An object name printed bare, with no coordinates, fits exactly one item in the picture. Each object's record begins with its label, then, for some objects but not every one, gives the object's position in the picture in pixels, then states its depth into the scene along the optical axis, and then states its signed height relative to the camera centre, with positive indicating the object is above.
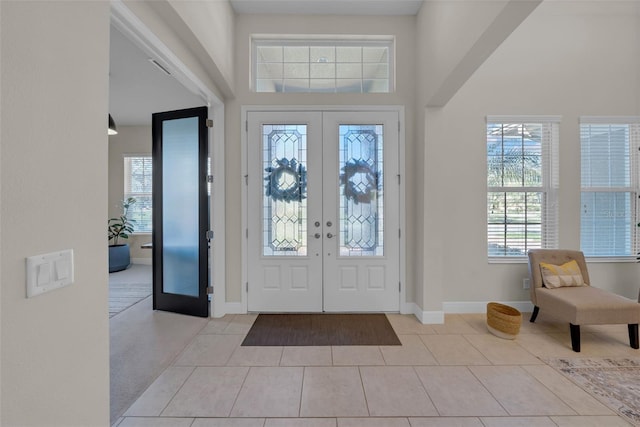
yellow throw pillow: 2.97 -0.68
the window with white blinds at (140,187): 6.24 +0.53
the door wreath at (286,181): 3.31 +0.38
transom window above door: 3.37 +1.76
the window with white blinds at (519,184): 3.37 +0.33
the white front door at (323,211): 3.29 +0.00
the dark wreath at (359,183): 3.32 +0.35
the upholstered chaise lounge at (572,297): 2.50 -0.81
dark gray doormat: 2.68 -1.24
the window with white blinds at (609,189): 3.40 +0.28
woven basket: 2.69 -1.07
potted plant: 5.47 -0.56
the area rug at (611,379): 1.86 -1.27
